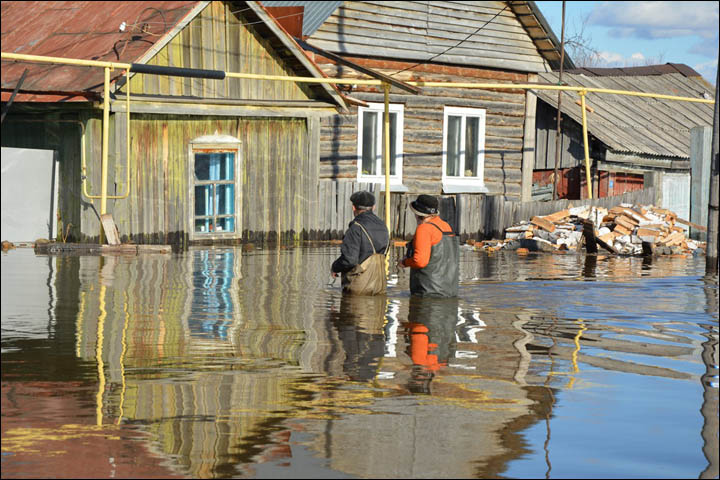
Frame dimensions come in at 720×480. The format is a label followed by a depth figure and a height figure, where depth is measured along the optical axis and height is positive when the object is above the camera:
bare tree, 69.28 +9.88
